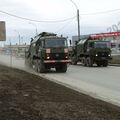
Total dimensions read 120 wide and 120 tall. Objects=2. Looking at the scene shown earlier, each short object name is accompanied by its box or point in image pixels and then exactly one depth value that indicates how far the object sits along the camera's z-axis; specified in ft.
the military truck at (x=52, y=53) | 67.93
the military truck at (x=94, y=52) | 84.68
